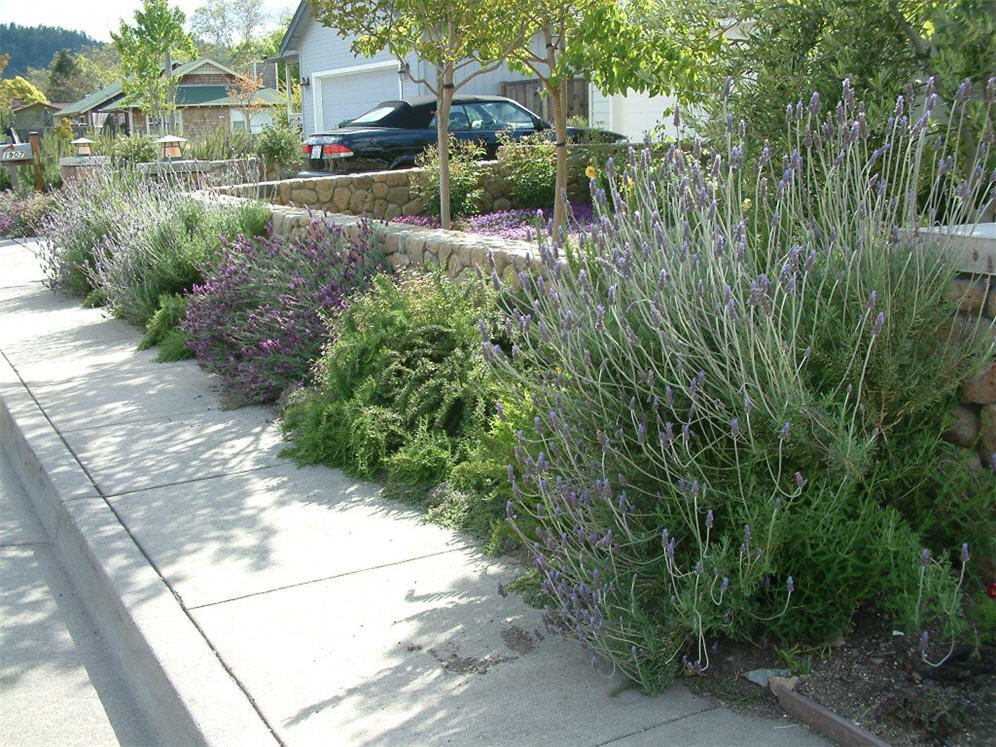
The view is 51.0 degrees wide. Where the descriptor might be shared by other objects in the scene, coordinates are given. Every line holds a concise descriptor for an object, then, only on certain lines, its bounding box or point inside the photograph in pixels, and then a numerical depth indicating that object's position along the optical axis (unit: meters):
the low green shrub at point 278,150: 21.70
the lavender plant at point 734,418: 3.11
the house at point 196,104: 55.28
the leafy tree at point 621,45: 5.98
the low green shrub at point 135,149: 18.62
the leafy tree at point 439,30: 9.16
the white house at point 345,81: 24.97
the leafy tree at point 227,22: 88.62
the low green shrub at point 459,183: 12.58
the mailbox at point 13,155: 20.78
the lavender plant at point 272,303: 6.66
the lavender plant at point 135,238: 9.08
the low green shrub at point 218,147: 19.97
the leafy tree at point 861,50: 4.23
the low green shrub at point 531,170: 12.71
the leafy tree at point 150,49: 31.52
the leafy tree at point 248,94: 42.00
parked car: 14.58
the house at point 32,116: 64.69
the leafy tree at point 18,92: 61.30
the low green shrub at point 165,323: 8.33
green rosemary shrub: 4.83
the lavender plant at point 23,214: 16.28
